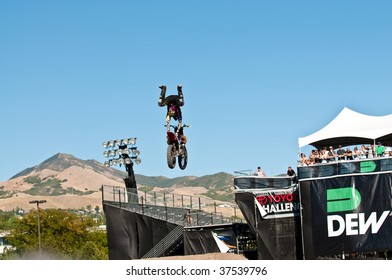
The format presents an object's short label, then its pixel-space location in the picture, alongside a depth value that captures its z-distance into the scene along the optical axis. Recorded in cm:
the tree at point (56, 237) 8444
